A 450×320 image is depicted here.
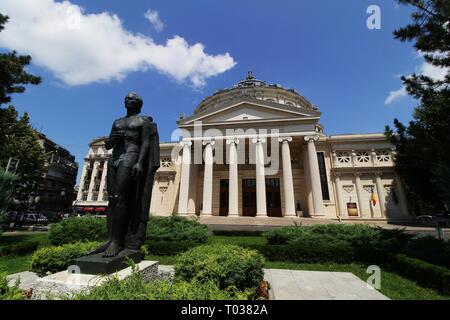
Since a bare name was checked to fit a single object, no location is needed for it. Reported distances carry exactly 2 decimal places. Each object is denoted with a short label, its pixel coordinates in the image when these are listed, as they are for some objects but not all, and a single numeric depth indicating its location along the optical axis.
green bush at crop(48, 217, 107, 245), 12.36
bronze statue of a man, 4.51
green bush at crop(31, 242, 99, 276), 5.36
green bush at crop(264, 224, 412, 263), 9.76
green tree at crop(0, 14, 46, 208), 13.25
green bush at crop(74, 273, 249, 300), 2.46
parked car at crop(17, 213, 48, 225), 32.94
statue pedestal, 3.82
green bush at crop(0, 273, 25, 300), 2.38
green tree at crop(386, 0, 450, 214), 9.77
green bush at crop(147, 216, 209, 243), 12.41
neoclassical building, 27.34
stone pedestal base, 3.30
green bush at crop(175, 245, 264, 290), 4.42
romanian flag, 29.74
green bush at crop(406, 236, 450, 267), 7.84
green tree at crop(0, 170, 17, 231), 11.70
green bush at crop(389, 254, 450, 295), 6.24
